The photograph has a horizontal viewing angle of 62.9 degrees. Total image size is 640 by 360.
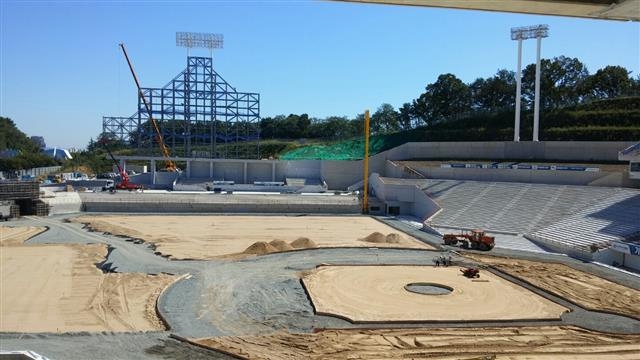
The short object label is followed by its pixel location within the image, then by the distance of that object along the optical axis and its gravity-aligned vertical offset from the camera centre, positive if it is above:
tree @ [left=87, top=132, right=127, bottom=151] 75.37 +2.62
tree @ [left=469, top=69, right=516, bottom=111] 91.06 +13.28
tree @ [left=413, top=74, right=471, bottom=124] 95.44 +12.39
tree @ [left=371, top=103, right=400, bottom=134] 123.47 +10.58
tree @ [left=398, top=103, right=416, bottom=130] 108.50 +10.33
